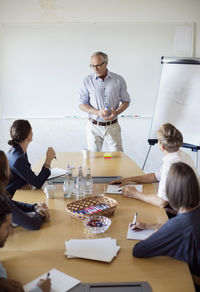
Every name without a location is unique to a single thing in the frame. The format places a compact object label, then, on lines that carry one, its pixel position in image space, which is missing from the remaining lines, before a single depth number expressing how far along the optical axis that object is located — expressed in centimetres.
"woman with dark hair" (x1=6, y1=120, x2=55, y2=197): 221
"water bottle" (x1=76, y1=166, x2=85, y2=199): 209
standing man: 358
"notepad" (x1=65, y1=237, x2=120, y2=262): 136
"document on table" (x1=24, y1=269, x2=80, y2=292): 117
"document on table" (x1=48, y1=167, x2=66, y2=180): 254
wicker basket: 171
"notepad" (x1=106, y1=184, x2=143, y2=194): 215
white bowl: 156
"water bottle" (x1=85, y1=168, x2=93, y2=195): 214
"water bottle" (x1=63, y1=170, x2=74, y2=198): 205
